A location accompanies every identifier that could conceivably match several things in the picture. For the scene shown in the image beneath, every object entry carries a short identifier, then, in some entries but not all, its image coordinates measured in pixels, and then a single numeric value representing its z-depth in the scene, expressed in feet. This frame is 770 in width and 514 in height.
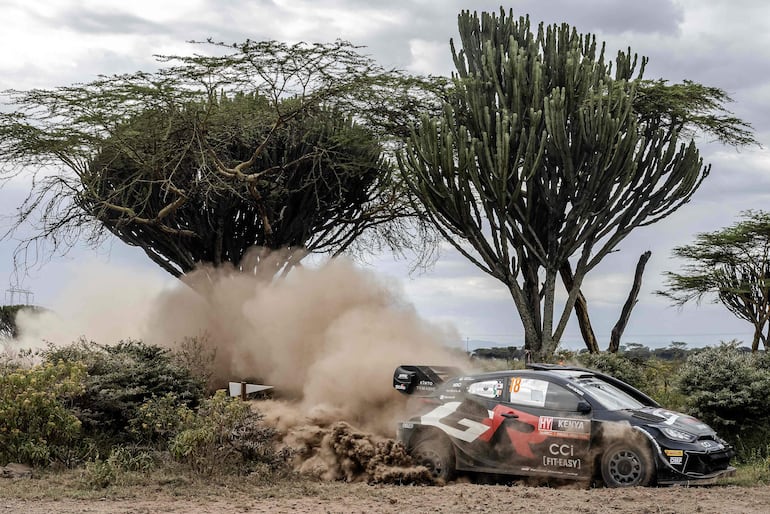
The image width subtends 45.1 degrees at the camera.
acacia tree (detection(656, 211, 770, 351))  116.78
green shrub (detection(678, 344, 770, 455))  49.16
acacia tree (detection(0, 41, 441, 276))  79.25
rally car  34.60
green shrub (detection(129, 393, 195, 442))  44.09
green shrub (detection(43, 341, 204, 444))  47.09
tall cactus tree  69.51
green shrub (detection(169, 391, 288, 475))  38.92
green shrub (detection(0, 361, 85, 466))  41.93
